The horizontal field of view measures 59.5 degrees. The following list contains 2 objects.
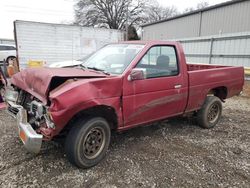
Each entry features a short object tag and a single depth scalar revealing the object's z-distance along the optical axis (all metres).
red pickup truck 2.75
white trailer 10.38
